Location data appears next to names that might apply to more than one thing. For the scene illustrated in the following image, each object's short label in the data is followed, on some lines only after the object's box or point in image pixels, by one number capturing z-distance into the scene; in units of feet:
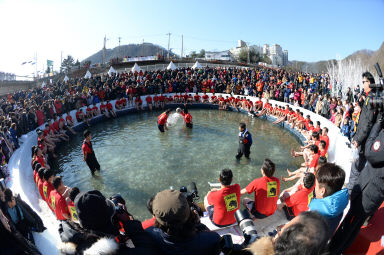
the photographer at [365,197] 8.71
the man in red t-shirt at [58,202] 14.14
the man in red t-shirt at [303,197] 12.91
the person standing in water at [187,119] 40.44
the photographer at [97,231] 6.53
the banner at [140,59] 141.18
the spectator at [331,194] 8.30
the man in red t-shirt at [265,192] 13.66
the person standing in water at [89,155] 24.21
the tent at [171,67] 86.79
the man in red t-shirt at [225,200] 12.94
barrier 12.76
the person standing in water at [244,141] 26.89
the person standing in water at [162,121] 37.53
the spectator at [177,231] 6.50
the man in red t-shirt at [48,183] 15.62
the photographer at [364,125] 12.03
